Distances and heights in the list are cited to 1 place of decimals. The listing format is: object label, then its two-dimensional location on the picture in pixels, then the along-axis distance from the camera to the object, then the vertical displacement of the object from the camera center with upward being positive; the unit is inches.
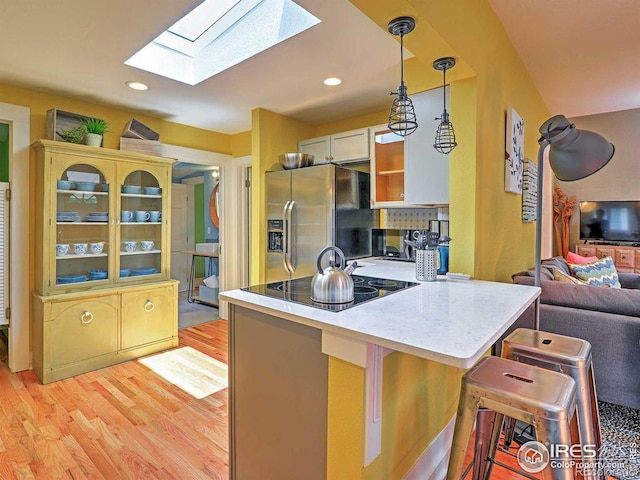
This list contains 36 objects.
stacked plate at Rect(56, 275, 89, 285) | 117.7 -14.1
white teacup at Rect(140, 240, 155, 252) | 138.8 -3.0
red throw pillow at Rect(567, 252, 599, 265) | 144.2 -8.8
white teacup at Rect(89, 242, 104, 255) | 126.3 -3.5
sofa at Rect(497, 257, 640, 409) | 76.6 -19.9
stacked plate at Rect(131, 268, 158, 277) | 134.5 -13.1
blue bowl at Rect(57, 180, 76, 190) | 116.3 +17.4
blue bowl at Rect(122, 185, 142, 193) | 131.8 +18.3
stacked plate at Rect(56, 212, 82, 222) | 118.3 +7.0
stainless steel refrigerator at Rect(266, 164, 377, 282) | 123.0 +7.8
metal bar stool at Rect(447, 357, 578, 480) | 39.9 -20.4
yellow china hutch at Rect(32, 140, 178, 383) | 112.7 -8.2
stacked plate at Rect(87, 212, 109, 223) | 125.9 +7.3
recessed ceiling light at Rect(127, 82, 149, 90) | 112.7 +48.9
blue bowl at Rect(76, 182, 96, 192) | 122.0 +17.7
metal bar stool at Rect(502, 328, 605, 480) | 52.0 -19.0
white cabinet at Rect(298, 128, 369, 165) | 129.4 +35.4
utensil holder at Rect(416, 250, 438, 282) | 76.7 -5.9
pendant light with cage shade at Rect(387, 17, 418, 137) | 59.0 +23.9
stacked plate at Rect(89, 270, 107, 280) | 125.0 -13.1
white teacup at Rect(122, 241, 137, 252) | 134.4 -3.3
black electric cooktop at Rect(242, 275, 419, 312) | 55.2 -9.7
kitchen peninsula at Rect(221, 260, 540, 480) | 44.4 -20.8
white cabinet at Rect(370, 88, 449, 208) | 89.1 +19.8
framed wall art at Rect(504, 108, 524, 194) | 101.3 +25.8
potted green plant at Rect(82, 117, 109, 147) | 120.6 +36.9
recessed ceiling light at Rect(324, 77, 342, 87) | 111.2 +49.7
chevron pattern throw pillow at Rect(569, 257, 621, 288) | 118.5 -11.9
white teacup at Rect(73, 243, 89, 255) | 123.0 -3.8
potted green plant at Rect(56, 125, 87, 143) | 117.5 +34.2
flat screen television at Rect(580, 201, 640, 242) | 222.5 +11.4
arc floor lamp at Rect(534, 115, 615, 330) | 64.1 +16.6
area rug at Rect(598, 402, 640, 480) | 66.9 -42.4
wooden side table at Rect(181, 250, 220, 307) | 203.6 -30.7
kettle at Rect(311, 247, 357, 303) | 55.2 -7.5
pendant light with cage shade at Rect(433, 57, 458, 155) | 72.8 +22.8
